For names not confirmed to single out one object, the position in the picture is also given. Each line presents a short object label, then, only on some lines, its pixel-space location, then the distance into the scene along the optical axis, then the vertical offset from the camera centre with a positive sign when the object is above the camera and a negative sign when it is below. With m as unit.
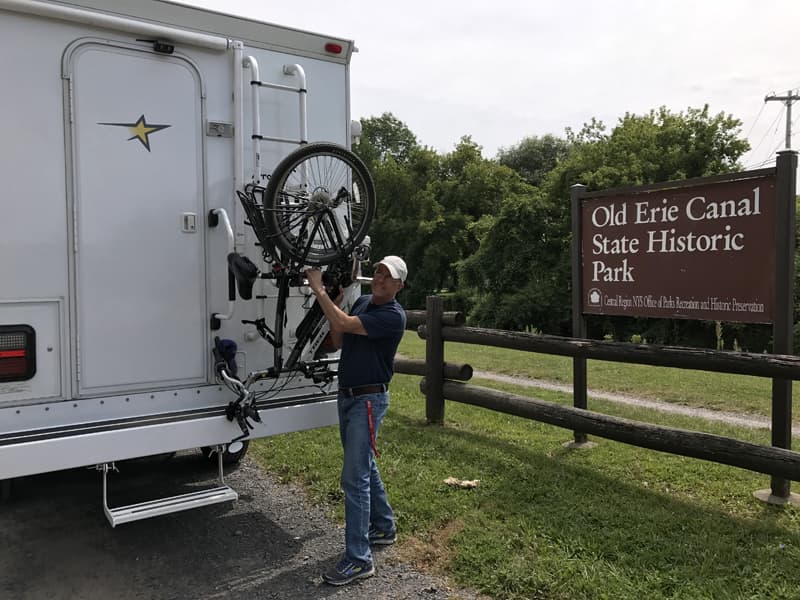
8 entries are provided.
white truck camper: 3.81 +0.31
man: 3.97 -0.61
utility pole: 38.07 +10.05
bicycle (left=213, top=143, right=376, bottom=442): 4.24 +0.28
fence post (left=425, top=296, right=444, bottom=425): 7.31 -0.88
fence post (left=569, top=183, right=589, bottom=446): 6.48 -0.28
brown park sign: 5.14 +0.24
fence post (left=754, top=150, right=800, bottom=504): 4.91 -0.14
